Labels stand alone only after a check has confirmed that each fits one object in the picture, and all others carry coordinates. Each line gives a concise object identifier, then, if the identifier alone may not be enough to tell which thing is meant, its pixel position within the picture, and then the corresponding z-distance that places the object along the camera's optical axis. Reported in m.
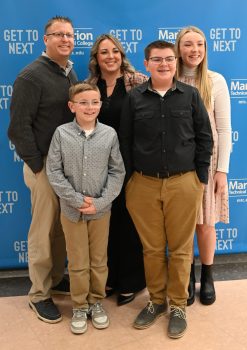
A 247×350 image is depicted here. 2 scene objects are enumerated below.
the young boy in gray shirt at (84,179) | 2.09
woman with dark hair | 2.29
